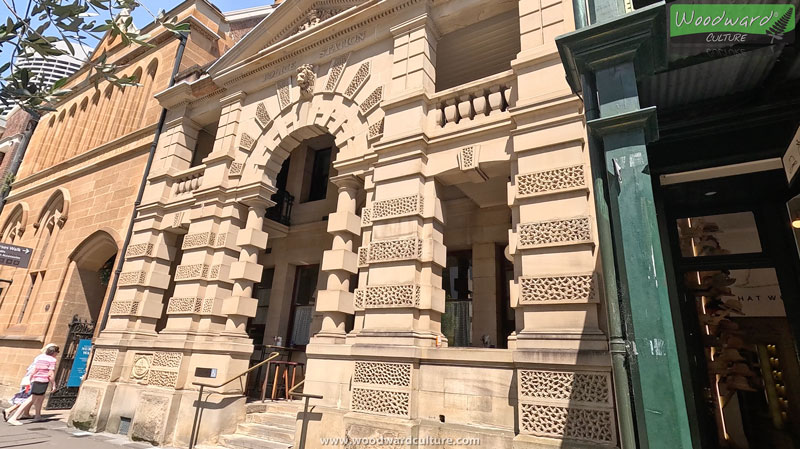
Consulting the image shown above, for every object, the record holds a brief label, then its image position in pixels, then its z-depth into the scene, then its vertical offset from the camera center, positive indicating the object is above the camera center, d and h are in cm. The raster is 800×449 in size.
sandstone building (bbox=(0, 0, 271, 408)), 1370 +490
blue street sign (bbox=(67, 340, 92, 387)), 1220 -61
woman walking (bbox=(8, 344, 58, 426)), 1044 -90
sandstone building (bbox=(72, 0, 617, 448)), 569 +247
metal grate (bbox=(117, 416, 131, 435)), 956 -181
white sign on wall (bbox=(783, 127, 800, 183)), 420 +229
